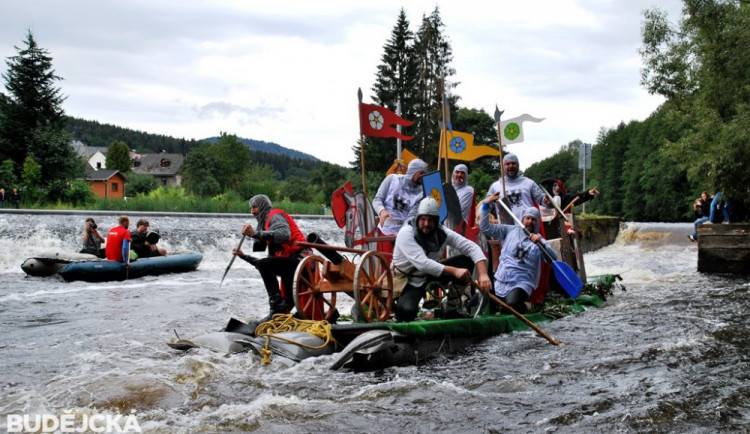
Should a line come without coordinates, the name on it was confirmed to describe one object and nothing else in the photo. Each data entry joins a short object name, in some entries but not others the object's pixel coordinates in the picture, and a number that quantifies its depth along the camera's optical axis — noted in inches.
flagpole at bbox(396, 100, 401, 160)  450.5
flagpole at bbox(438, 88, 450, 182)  421.8
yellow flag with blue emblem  442.3
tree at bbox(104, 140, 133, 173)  4473.4
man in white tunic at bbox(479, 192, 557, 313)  347.3
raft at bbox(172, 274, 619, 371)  263.6
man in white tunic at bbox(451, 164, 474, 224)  389.4
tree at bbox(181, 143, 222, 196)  2929.9
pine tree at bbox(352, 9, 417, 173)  1768.0
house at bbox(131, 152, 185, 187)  5142.7
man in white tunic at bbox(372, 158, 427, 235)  369.4
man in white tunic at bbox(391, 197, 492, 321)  289.3
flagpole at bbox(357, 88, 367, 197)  365.4
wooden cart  295.4
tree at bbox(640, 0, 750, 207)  743.1
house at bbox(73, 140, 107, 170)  5083.7
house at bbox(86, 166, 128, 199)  3225.9
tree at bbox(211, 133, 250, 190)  3585.9
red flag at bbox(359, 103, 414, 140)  388.2
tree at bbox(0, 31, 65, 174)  1485.0
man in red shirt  663.1
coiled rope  276.1
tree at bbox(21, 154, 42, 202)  1266.0
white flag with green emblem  454.3
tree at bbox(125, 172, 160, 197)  2477.9
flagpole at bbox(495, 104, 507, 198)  428.2
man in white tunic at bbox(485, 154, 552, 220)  401.1
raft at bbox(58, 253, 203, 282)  642.8
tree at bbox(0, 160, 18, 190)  1251.0
